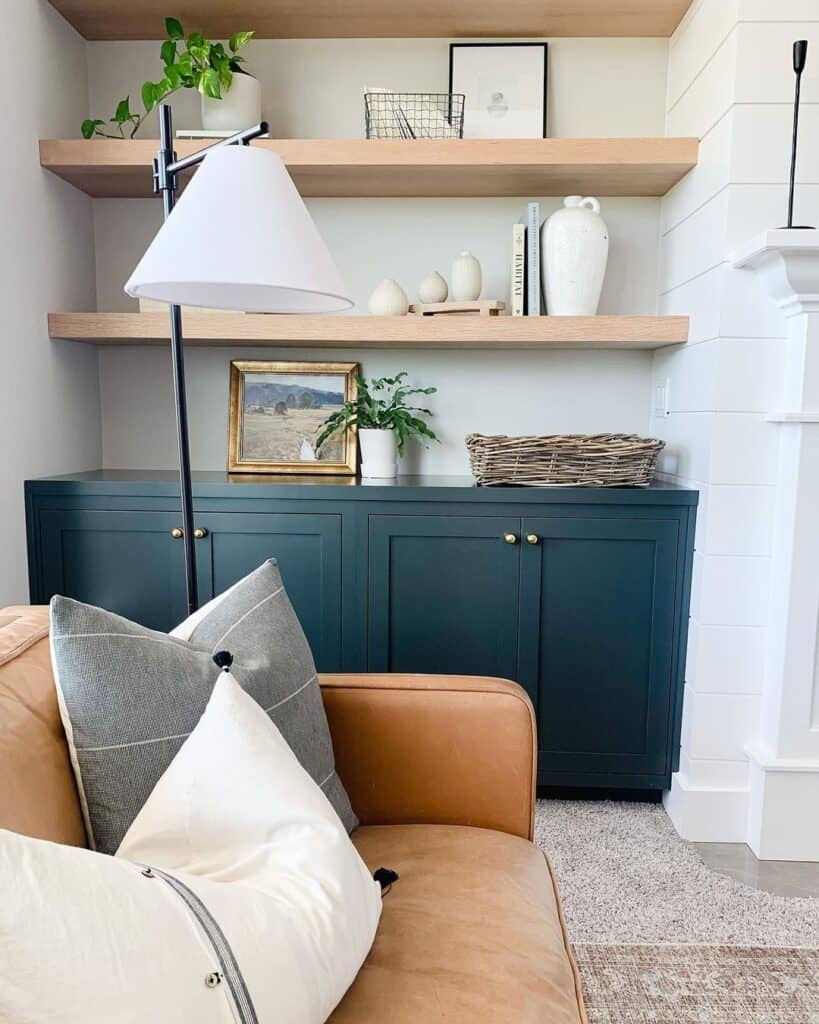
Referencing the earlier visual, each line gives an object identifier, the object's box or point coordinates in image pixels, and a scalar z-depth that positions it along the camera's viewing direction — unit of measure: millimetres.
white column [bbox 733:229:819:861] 1867
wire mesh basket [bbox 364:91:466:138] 2215
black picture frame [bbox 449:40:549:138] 2305
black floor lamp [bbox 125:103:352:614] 1011
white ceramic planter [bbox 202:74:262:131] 2195
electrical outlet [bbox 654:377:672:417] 2365
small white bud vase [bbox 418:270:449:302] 2309
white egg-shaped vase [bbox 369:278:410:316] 2260
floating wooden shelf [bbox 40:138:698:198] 2090
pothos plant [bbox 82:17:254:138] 2078
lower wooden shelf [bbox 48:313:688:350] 2145
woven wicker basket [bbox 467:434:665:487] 2096
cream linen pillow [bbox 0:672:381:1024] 588
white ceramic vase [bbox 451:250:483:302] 2291
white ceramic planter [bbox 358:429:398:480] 2322
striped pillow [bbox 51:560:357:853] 898
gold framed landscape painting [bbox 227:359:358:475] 2508
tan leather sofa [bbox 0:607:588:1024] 851
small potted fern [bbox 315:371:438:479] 2318
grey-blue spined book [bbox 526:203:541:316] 2248
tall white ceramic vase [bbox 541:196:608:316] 2174
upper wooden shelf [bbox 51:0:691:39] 2174
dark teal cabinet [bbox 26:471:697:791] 2131
